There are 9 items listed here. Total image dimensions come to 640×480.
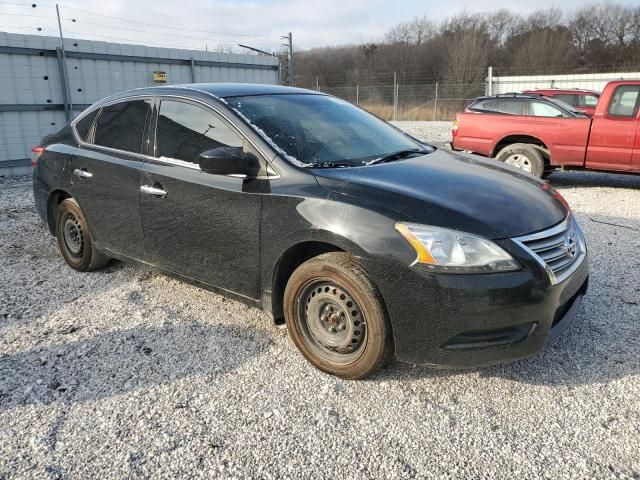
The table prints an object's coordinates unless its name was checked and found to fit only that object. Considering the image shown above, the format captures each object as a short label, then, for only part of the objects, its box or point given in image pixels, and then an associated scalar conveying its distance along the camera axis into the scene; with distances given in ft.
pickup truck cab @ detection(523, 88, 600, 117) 48.93
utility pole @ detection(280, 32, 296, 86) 60.59
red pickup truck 26.02
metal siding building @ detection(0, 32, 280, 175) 35.78
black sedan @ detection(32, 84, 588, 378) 8.49
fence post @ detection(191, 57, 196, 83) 47.14
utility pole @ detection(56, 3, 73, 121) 38.17
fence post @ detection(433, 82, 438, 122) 98.32
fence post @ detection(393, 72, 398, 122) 100.53
